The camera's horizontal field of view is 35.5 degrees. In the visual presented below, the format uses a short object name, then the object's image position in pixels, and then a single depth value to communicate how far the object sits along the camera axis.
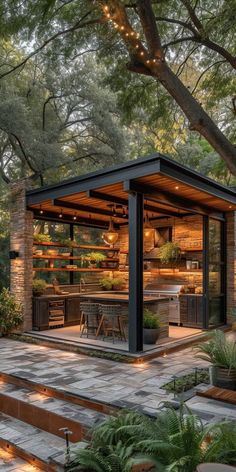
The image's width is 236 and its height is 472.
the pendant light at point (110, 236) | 8.38
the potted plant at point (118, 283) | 11.50
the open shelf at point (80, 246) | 9.48
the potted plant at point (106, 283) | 11.35
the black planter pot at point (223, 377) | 4.90
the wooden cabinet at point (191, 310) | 9.65
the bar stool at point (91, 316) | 7.96
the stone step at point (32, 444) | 3.64
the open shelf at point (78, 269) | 9.79
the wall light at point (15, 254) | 8.96
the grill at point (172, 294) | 10.13
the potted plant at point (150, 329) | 7.34
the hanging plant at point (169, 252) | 10.69
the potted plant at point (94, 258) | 10.88
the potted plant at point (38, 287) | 9.03
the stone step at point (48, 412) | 4.07
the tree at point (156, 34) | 5.05
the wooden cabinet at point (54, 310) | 8.84
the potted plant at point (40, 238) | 9.46
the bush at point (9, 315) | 8.50
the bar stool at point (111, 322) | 7.48
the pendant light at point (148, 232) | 9.49
